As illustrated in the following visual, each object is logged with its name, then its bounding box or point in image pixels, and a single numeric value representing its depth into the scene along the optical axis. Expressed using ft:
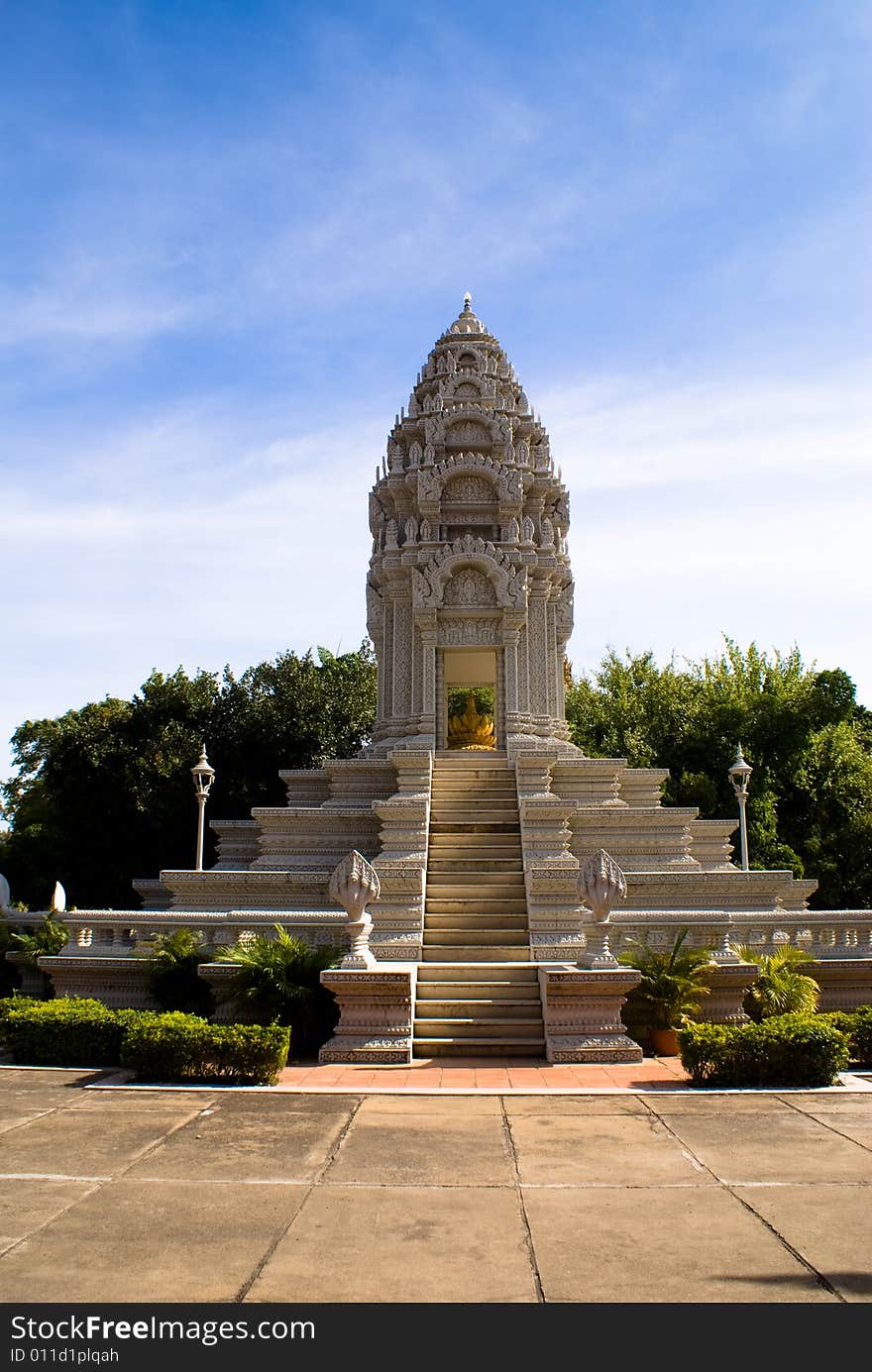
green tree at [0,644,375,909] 103.14
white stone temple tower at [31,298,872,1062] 43.68
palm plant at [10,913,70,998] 53.57
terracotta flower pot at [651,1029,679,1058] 42.98
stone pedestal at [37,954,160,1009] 47.16
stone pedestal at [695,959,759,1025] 45.11
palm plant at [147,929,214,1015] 45.16
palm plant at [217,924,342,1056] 41.86
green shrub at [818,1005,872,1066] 38.88
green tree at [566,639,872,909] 98.58
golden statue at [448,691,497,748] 77.92
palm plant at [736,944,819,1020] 45.06
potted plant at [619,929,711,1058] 43.04
